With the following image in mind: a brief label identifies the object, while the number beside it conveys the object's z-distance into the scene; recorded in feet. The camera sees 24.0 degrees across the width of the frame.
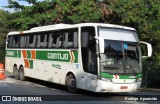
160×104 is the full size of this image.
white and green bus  50.42
